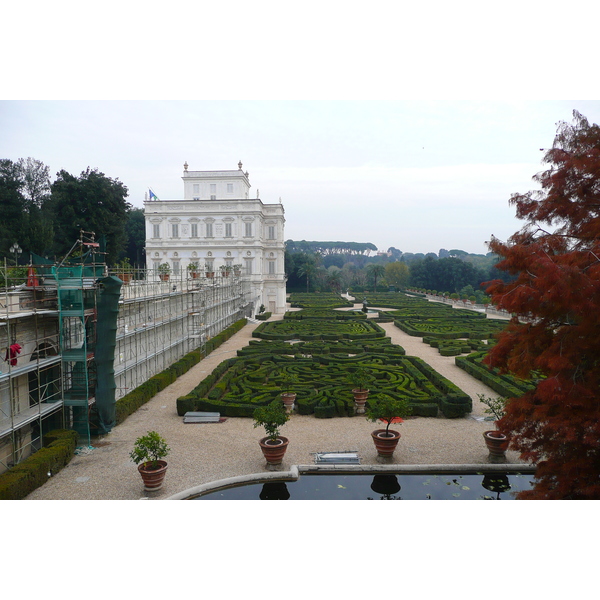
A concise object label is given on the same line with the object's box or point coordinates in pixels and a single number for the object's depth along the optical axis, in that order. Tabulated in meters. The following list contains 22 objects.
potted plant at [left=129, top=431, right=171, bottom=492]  8.77
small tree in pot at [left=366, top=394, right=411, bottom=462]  10.32
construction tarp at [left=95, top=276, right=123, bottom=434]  11.58
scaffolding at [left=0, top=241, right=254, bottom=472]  9.78
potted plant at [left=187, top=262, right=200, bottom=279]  29.43
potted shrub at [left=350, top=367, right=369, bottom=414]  13.83
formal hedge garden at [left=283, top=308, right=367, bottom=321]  35.34
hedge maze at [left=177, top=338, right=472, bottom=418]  13.52
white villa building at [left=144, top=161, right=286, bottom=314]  40.34
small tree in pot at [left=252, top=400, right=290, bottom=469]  9.95
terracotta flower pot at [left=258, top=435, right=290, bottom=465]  9.91
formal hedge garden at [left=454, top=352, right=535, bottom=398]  14.71
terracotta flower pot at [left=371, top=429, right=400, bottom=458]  10.30
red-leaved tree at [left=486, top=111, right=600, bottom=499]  6.15
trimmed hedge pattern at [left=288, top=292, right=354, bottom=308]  46.04
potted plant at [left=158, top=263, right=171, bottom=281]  23.02
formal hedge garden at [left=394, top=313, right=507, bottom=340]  26.44
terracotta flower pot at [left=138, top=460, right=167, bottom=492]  8.73
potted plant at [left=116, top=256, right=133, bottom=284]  16.52
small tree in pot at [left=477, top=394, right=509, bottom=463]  10.27
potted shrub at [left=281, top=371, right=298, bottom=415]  13.87
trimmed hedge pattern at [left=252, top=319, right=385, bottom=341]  26.02
